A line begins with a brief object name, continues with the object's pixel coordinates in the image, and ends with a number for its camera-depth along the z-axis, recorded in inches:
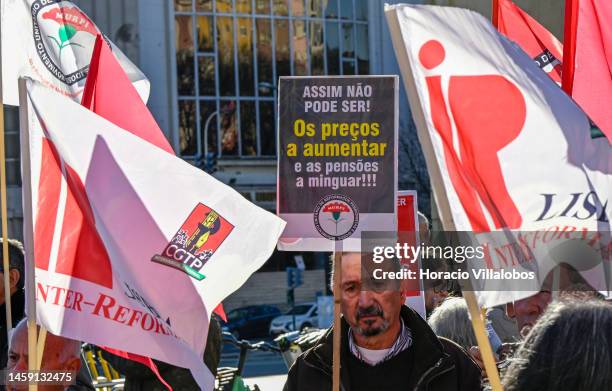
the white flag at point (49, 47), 274.2
